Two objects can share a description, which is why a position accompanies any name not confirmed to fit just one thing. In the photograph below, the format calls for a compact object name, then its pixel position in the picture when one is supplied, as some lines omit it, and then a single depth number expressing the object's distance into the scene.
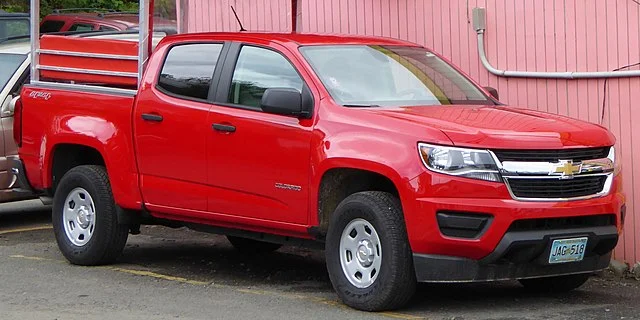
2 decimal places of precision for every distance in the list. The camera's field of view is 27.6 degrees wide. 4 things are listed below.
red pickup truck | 7.83
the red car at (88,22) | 19.75
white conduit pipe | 9.79
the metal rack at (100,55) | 10.21
